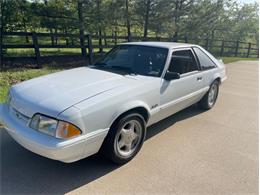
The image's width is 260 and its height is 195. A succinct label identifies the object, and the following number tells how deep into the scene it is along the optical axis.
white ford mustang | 2.41
